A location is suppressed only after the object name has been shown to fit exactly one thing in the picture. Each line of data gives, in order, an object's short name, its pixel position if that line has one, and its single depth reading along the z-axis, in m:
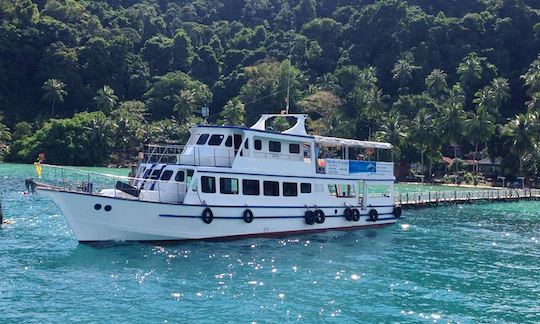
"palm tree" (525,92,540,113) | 77.56
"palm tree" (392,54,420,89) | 97.75
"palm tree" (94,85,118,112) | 98.12
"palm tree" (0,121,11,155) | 89.50
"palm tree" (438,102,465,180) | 77.56
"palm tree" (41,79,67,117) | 96.62
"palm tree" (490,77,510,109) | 83.50
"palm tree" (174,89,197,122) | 98.41
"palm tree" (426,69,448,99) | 91.88
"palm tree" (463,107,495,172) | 75.94
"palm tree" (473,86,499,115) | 81.68
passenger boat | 25.66
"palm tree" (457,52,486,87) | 90.62
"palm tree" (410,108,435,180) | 78.56
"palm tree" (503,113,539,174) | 71.19
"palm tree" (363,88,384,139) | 88.19
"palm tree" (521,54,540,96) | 81.94
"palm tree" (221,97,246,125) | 94.50
